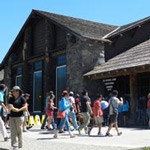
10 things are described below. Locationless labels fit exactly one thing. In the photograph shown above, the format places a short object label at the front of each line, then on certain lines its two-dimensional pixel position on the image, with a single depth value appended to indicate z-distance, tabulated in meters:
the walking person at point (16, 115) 9.42
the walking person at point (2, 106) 10.89
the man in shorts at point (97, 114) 13.43
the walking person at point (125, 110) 18.95
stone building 21.55
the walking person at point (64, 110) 12.71
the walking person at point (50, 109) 14.98
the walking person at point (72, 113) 14.23
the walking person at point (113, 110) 12.90
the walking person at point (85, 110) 13.52
